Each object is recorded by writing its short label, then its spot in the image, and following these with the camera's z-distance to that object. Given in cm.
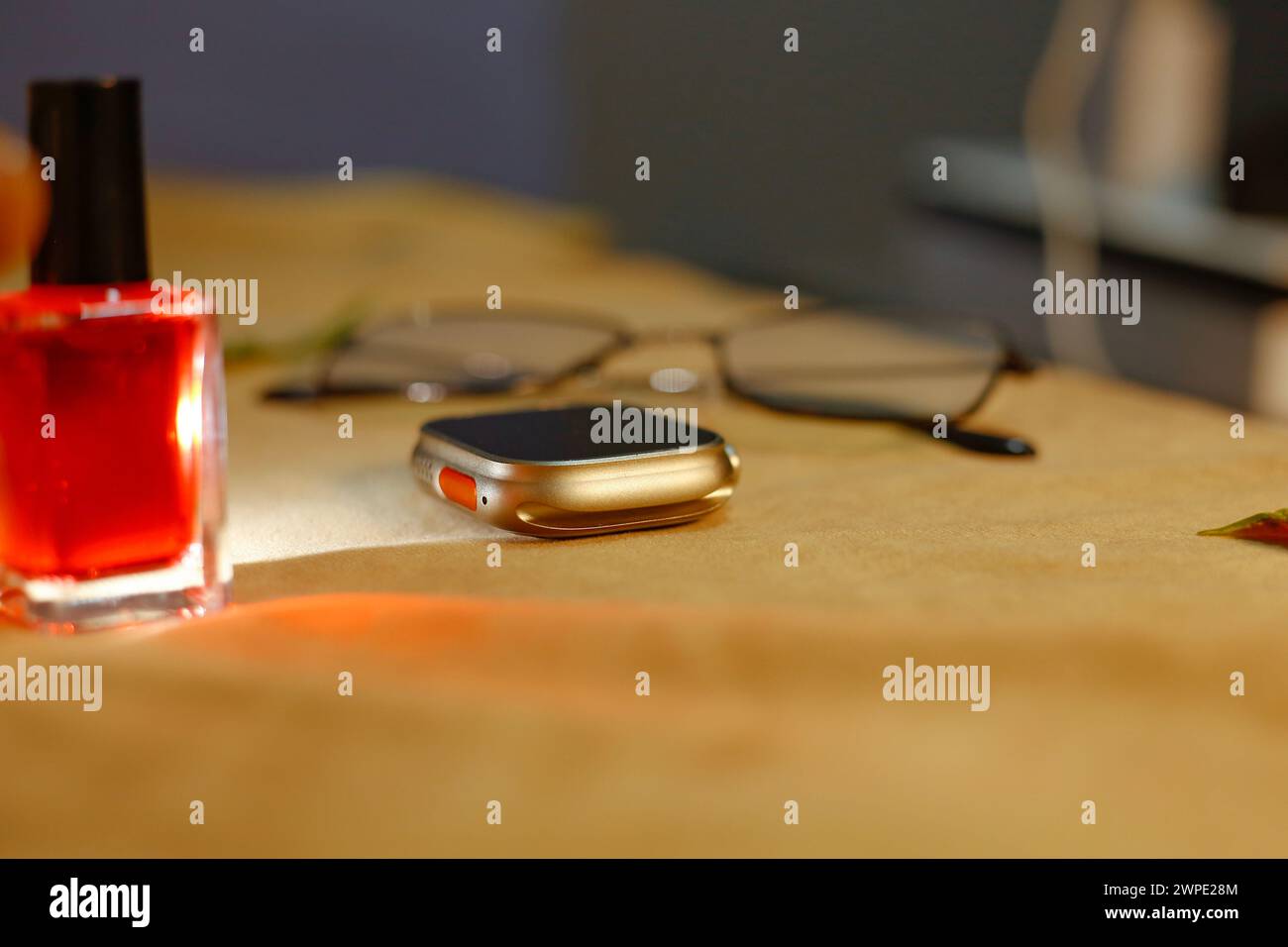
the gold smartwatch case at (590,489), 43
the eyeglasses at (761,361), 65
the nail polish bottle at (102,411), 38
